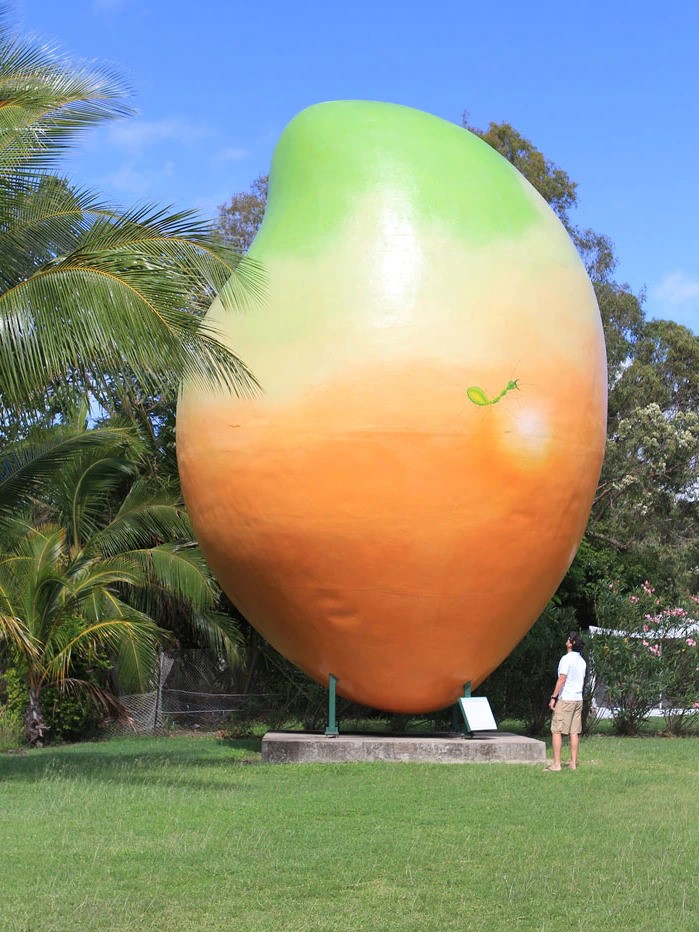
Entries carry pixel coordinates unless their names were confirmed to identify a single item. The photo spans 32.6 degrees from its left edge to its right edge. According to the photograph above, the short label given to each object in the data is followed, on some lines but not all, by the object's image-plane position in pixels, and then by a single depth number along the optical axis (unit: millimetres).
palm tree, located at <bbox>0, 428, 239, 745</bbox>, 14133
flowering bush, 15844
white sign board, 11809
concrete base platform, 11492
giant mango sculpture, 11000
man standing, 11242
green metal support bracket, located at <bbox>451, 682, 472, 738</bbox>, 12711
